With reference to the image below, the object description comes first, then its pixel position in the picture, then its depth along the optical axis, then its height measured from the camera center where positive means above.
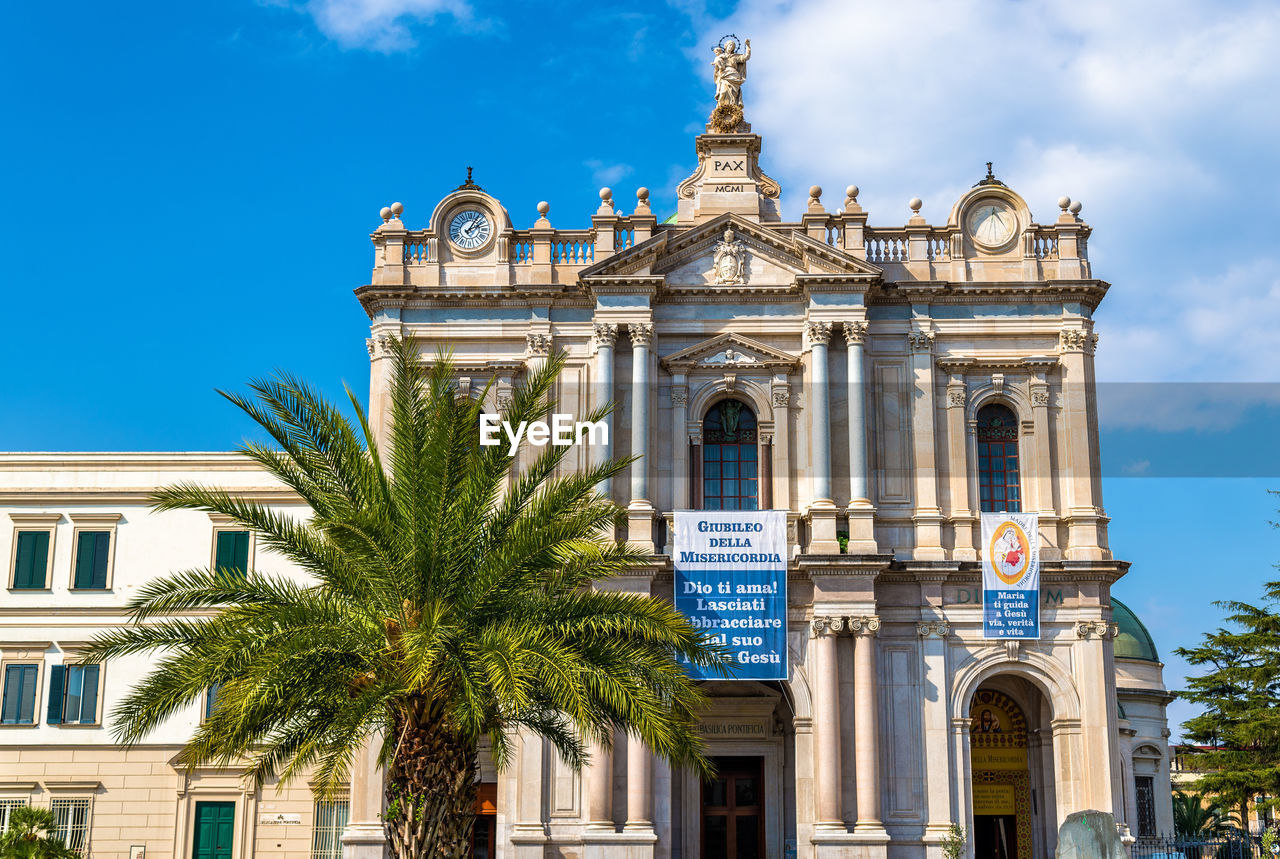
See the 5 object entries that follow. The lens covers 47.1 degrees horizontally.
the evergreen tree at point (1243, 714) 47.09 +1.72
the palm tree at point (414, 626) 22.19 +2.12
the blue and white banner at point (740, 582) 36.56 +4.48
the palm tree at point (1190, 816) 69.06 -2.35
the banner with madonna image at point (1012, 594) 37.66 +4.31
